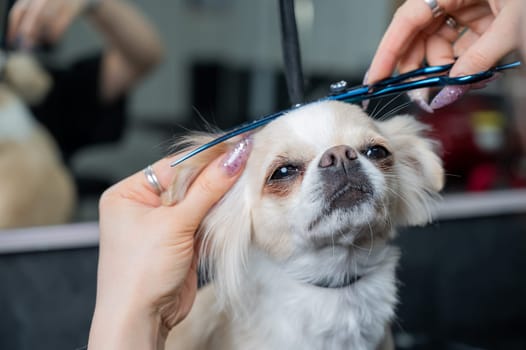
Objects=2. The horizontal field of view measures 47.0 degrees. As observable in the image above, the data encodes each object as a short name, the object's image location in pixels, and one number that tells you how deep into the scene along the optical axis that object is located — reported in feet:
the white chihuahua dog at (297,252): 2.25
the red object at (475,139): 5.81
